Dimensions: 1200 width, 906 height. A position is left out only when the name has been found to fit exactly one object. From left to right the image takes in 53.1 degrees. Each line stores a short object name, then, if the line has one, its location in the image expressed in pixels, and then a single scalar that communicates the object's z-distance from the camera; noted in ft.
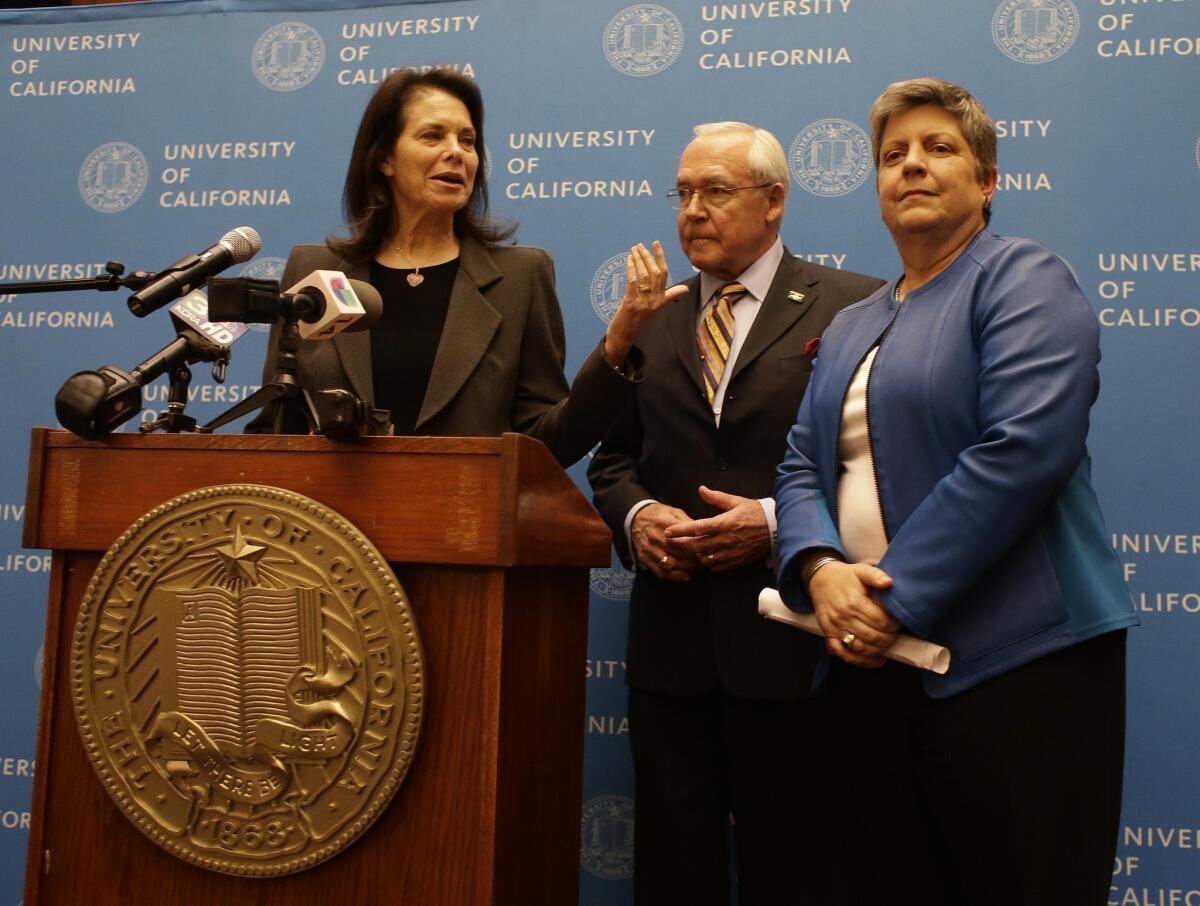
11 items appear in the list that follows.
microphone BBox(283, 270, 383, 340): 4.91
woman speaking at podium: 6.54
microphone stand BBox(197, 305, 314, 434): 5.15
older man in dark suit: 6.91
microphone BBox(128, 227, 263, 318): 5.16
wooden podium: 4.71
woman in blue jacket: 5.22
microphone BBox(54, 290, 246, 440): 5.06
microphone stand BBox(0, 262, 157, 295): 6.02
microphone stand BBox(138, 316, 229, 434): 5.45
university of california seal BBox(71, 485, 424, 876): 4.73
